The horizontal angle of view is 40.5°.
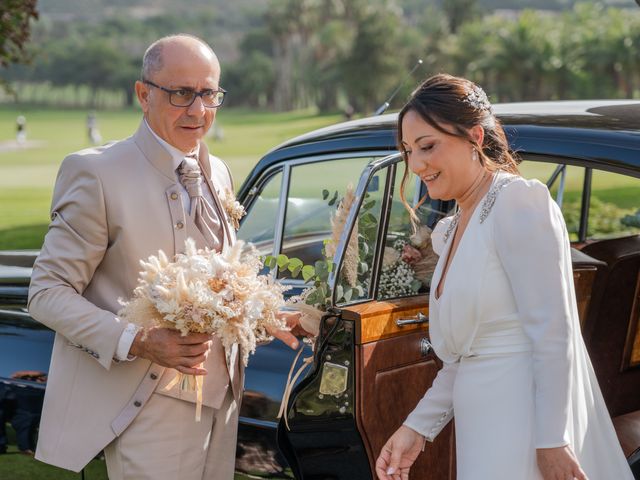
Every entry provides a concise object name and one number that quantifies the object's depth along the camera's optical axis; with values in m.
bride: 2.15
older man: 2.63
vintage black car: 2.83
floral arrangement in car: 2.92
